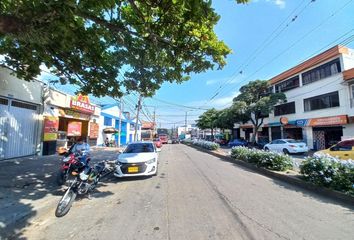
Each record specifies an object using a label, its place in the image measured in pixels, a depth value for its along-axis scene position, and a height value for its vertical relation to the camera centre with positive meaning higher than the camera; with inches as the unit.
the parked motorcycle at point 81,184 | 197.0 -50.0
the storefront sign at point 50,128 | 558.3 +26.3
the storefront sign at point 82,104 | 694.7 +117.4
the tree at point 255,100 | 1088.2 +200.3
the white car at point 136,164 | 334.6 -40.7
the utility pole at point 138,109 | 1055.0 +141.1
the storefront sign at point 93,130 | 883.4 +33.4
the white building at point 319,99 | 792.9 +165.2
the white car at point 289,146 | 742.5 -29.2
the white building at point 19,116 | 433.7 +49.5
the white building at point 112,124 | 1061.8 +84.8
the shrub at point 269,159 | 374.9 -41.0
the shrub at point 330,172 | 234.4 -40.9
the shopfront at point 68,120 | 575.8 +61.9
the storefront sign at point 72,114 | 650.8 +80.9
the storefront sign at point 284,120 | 1104.0 +87.9
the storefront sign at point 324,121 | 792.0 +68.2
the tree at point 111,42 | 148.8 +105.7
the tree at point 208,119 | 1981.4 +184.8
